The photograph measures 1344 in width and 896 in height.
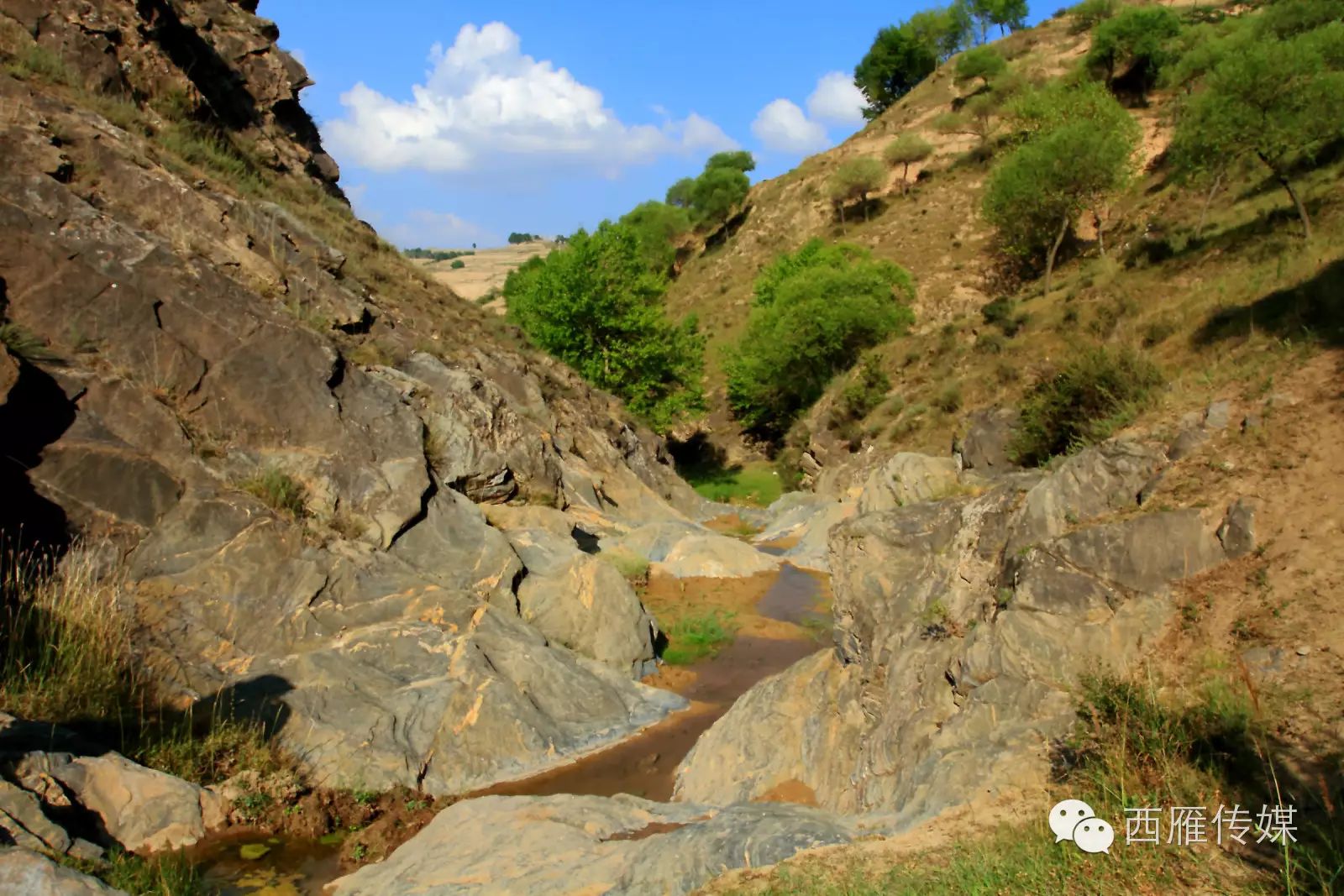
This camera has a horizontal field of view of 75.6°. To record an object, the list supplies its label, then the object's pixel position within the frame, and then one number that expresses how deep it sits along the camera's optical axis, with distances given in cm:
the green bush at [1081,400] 1119
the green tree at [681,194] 8643
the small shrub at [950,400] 2733
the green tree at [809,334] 4012
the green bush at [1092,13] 6650
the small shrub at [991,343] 2792
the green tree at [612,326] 3575
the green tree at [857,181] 6238
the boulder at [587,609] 1365
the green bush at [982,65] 6481
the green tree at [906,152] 6272
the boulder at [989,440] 2039
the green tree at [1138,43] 5453
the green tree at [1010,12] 7831
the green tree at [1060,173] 3631
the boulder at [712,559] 1945
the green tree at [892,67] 8138
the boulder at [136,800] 747
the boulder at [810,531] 2228
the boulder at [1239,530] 648
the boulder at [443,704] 991
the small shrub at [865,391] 3406
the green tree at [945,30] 8038
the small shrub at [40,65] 1622
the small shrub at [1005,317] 2920
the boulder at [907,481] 1315
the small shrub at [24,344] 1209
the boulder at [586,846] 566
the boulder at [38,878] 459
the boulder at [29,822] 582
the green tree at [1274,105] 2170
